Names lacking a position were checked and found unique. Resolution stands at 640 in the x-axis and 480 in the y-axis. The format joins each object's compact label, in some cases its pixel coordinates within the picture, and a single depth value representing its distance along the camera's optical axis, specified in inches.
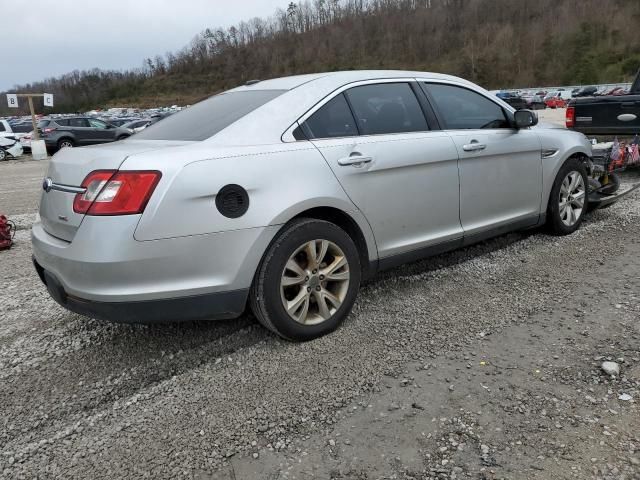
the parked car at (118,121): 1099.3
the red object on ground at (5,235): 223.5
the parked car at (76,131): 854.8
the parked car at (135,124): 983.6
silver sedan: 101.4
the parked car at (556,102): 2015.3
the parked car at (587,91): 2209.6
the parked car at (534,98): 2216.8
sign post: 776.3
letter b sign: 877.8
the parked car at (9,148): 789.9
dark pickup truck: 292.5
